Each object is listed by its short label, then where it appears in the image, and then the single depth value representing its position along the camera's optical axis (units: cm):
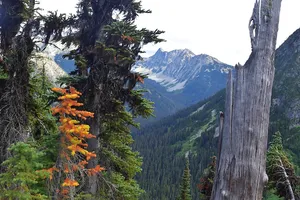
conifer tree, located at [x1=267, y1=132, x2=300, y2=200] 1402
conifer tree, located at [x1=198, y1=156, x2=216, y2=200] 2352
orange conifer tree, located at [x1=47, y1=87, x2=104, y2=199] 740
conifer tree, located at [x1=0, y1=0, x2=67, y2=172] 1005
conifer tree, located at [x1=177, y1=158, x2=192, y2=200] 3612
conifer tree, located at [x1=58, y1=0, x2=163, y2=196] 1001
